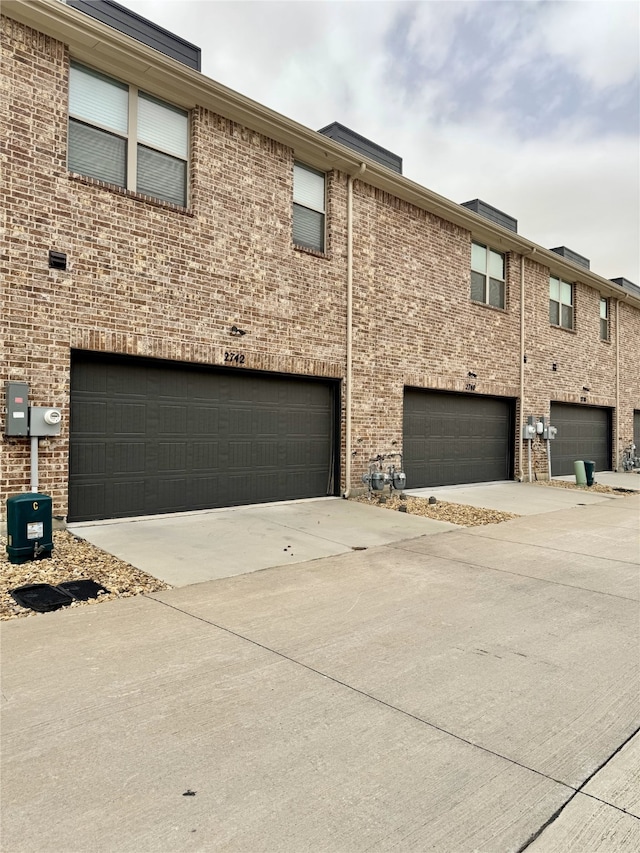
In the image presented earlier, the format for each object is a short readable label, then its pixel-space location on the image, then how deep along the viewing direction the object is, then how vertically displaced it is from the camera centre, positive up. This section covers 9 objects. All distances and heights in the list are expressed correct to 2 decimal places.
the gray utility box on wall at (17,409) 6.67 +0.15
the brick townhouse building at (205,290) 7.12 +2.15
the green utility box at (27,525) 5.60 -1.03
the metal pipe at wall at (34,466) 6.89 -0.54
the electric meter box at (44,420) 6.85 +0.02
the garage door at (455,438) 12.28 -0.28
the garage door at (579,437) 16.59 -0.29
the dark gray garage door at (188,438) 7.77 -0.22
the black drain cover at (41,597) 4.56 -1.46
